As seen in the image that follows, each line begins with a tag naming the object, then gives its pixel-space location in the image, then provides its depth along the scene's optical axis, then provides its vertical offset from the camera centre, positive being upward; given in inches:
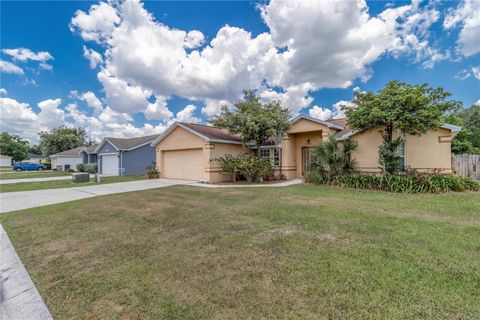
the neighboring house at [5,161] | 1914.4 +19.4
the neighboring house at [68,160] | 1258.7 +16.1
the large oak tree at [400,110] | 377.7 +92.1
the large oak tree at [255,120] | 532.6 +105.8
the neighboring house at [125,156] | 917.8 +28.0
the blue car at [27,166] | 1365.7 -21.5
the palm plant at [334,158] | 476.4 +5.9
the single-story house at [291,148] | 442.3 +33.5
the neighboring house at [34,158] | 2097.9 +52.3
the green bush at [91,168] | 1045.8 -26.9
